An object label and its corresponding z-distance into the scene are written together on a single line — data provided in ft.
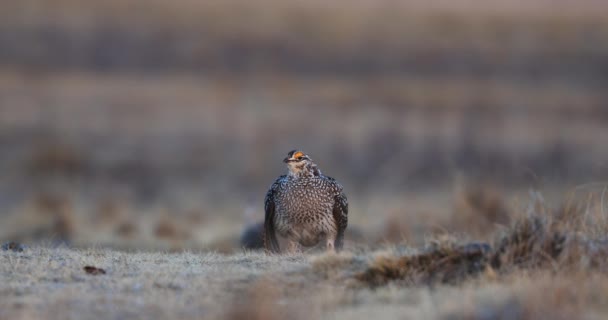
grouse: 74.95
